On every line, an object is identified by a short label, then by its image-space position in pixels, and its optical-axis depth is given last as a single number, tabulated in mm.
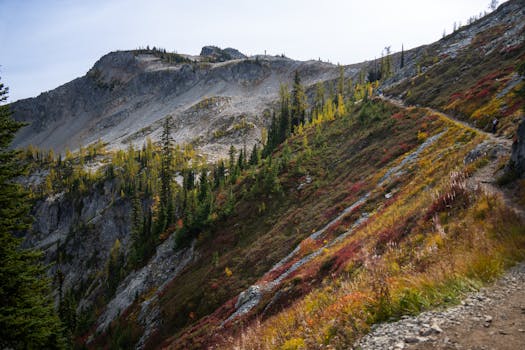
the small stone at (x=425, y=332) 5438
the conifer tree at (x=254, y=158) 84050
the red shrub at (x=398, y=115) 51456
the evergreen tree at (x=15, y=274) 11977
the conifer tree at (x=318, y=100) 109156
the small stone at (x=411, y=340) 5363
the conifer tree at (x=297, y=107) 94338
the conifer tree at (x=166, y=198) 67375
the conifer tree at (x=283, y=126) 91062
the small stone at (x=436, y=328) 5395
